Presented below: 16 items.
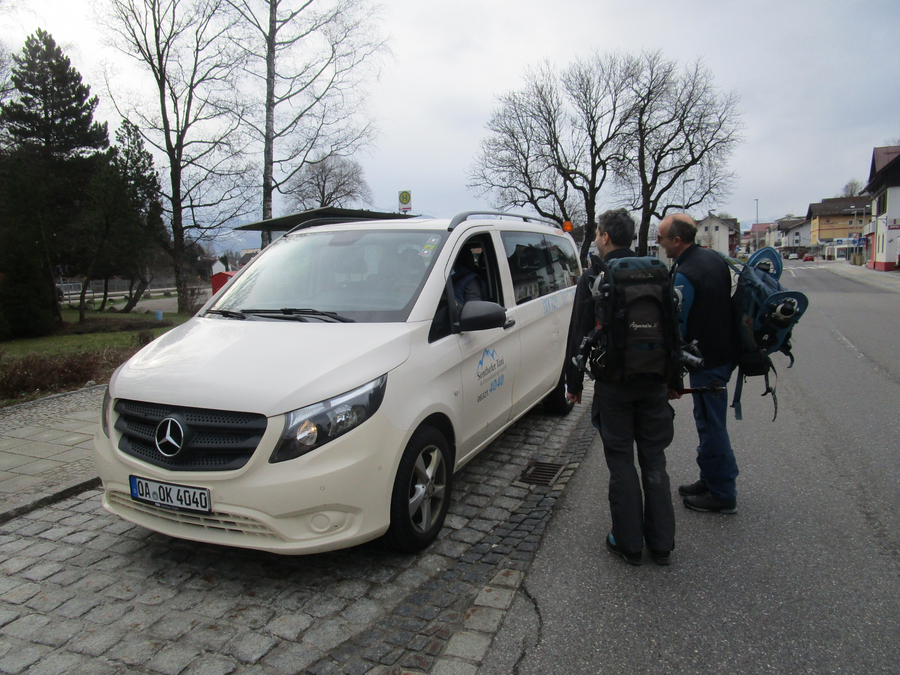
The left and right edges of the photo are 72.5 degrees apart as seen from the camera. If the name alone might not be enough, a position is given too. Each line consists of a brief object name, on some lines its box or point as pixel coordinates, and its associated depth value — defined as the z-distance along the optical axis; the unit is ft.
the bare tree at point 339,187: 146.74
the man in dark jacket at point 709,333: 12.05
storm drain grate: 15.52
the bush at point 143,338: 38.79
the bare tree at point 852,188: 391.28
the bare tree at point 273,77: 56.49
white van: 9.61
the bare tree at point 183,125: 65.62
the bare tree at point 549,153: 134.92
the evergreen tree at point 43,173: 61.98
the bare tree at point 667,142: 130.21
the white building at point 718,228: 331.16
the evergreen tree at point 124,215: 75.61
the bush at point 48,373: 24.67
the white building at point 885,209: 146.00
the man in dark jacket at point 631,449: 11.00
